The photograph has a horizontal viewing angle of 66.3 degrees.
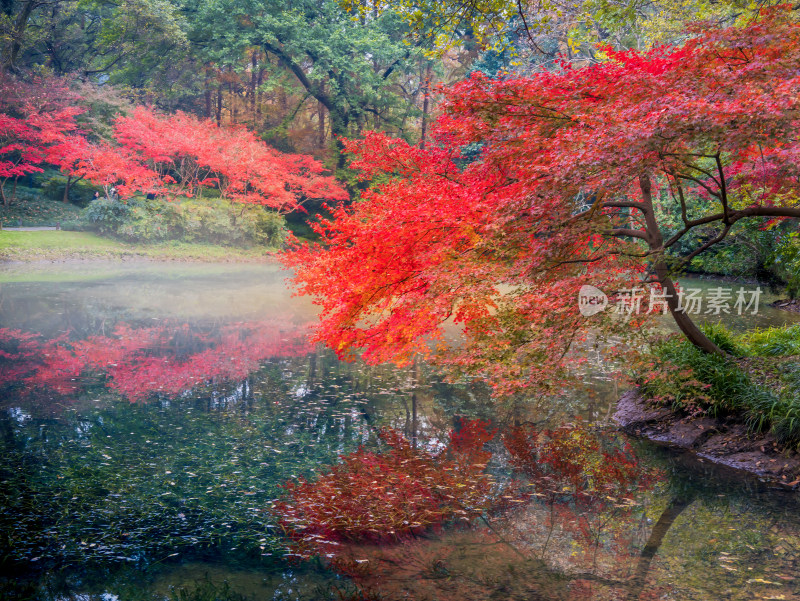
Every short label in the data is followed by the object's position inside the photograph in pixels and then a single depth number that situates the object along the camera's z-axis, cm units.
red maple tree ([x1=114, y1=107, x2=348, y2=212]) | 1966
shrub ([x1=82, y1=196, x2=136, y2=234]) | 1925
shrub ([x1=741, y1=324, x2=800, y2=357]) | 701
